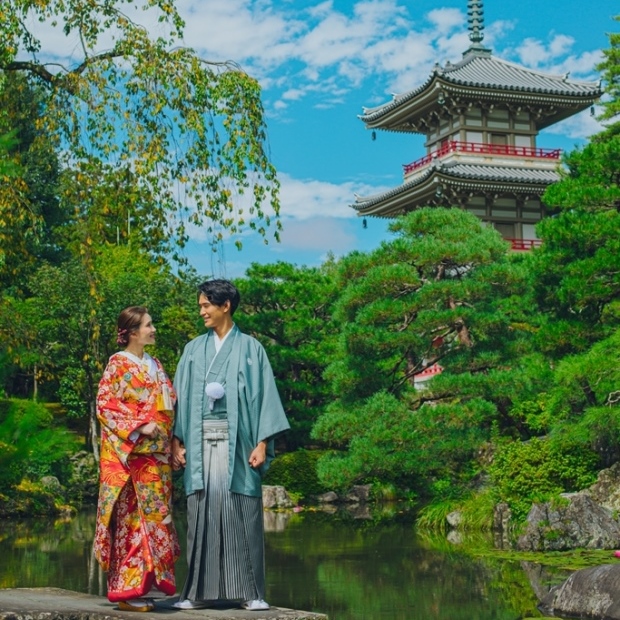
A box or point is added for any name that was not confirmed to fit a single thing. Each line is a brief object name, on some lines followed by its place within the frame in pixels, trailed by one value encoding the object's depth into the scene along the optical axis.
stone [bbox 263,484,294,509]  17.25
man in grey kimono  4.12
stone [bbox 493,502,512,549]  10.93
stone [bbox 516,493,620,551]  9.62
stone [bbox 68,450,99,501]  18.55
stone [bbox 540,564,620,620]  6.13
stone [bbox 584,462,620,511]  10.71
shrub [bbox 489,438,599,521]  10.96
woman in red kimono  4.06
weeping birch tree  7.33
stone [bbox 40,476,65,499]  16.77
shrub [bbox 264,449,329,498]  18.41
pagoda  23.70
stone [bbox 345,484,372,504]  17.55
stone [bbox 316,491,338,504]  17.92
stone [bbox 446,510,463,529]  12.60
